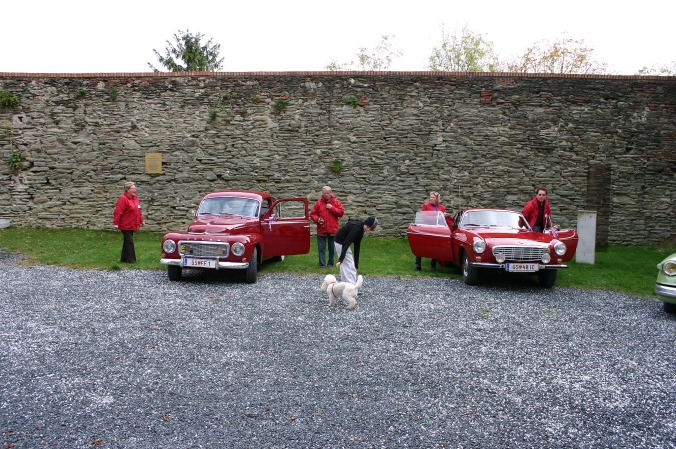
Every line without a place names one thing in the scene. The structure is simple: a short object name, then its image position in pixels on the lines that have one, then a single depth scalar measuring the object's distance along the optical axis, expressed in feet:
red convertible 26.16
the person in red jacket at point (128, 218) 32.24
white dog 21.91
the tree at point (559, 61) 99.60
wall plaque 45.96
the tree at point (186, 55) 90.94
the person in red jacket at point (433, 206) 33.78
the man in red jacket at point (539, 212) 31.73
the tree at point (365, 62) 117.60
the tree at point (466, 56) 106.83
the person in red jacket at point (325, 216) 32.35
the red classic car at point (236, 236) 26.61
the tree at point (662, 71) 90.84
